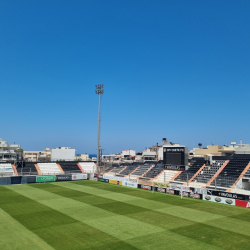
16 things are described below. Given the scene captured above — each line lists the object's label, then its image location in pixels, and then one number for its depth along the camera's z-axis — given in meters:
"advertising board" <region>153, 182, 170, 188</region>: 43.66
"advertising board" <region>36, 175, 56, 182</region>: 54.24
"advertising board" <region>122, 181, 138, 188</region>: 48.69
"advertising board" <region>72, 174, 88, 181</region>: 59.21
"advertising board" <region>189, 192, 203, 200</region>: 36.68
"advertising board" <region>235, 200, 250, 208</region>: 30.73
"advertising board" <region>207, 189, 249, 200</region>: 32.12
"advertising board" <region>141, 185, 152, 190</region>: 45.53
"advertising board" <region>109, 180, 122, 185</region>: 52.56
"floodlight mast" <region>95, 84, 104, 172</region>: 63.84
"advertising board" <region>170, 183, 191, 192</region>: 38.99
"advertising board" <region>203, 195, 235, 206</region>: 32.47
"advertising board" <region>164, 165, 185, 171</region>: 54.86
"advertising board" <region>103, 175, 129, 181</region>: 52.28
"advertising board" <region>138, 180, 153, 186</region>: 47.72
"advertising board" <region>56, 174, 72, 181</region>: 57.31
